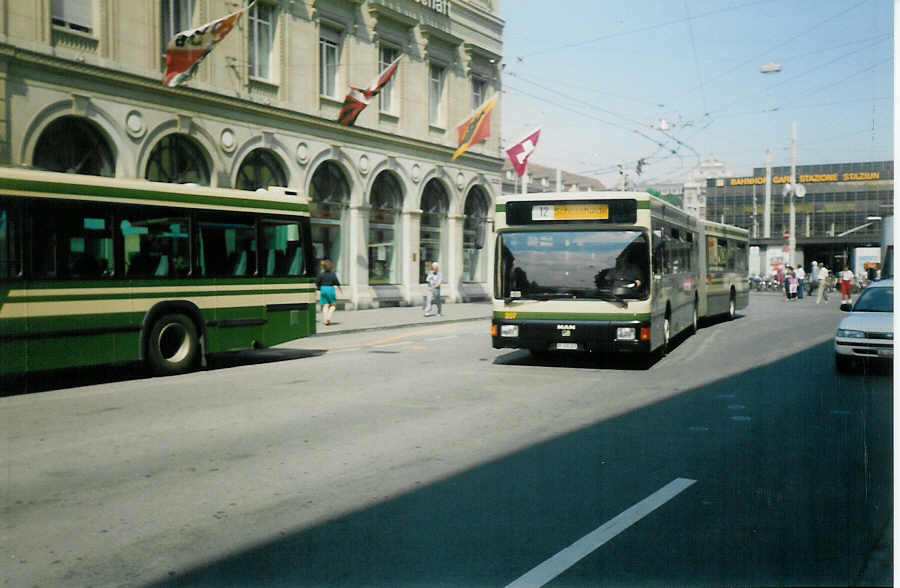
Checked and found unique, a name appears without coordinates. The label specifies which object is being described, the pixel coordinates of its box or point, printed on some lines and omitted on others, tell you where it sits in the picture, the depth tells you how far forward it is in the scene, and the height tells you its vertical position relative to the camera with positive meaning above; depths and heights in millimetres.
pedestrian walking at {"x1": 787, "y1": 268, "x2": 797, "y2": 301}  37844 -578
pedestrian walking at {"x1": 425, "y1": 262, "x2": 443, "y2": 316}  27047 -452
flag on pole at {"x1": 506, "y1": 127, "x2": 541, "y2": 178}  30516 +4298
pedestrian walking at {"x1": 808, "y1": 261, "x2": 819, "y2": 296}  41581 -363
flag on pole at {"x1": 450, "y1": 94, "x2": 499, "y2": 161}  29594 +4975
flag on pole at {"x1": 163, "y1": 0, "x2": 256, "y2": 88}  19469 +5195
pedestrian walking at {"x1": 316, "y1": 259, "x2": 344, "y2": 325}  22875 -476
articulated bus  12523 -40
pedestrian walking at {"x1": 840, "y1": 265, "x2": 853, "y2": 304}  33509 -567
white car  11781 -934
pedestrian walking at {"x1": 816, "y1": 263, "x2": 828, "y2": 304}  35406 -449
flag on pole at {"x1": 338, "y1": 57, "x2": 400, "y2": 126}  24688 +5087
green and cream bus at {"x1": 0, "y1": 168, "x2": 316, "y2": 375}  10531 +16
